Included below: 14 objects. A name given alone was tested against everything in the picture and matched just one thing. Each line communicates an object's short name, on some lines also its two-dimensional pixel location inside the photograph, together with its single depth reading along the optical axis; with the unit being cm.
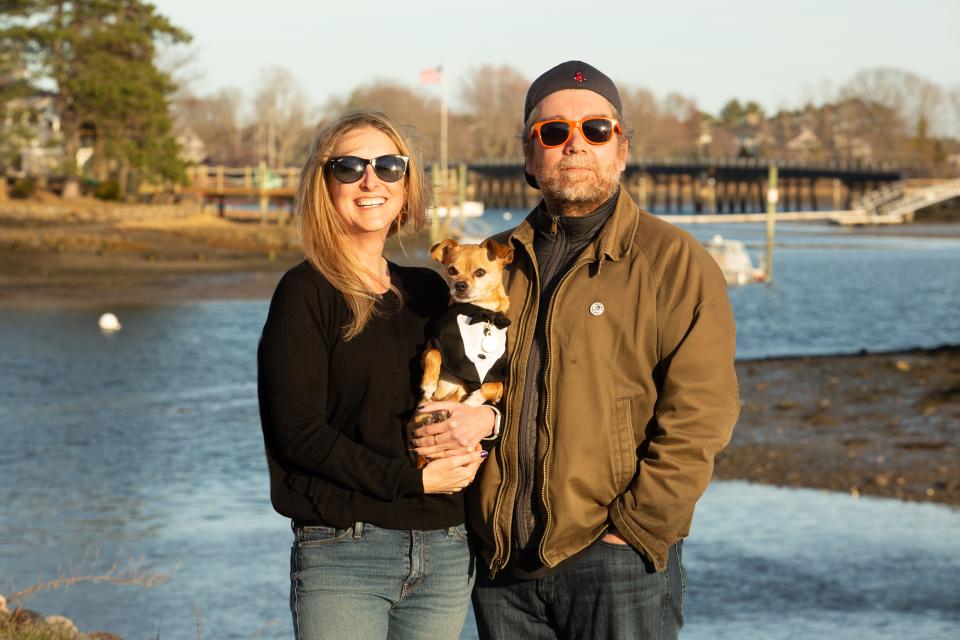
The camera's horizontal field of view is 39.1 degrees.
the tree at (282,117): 13138
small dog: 413
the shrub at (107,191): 5516
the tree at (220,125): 14262
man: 403
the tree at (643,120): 17898
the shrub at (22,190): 5347
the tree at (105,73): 5359
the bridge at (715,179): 12988
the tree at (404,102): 15712
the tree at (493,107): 18075
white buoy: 3206
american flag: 7669
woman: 400
